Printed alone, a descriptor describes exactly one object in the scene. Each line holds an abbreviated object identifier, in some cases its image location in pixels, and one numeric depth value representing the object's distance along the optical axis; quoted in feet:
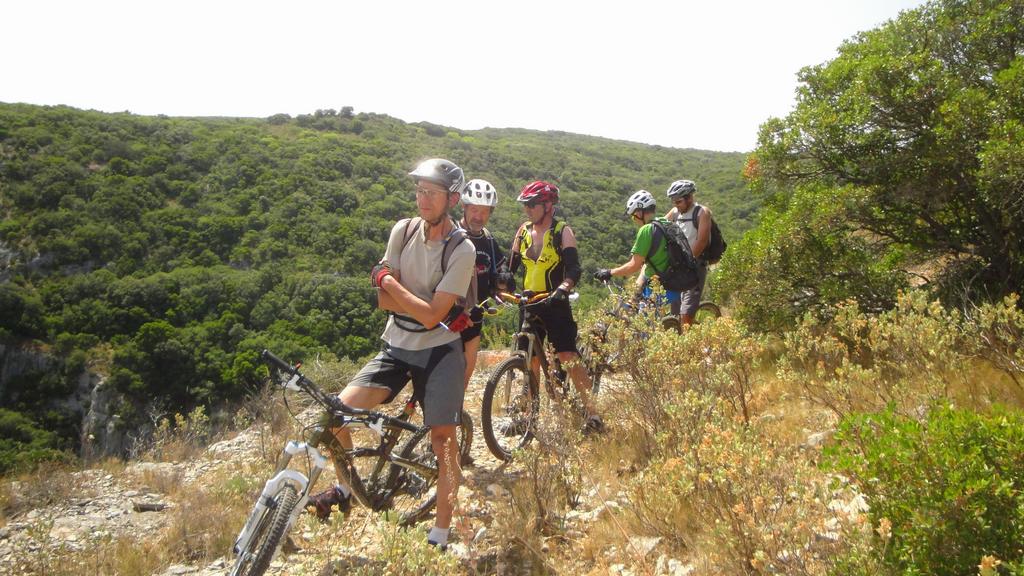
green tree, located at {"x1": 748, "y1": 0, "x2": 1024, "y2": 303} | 15.78
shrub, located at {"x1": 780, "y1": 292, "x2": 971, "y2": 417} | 10.09
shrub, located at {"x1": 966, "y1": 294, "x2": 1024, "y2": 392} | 10.61
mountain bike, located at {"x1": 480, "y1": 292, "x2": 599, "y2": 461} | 14.26
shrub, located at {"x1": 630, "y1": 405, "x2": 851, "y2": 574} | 6.66
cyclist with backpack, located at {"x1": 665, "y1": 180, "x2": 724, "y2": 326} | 18.88
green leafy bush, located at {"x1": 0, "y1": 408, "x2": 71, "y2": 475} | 93.91
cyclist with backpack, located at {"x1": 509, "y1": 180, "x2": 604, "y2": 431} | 15.10
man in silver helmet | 10.23
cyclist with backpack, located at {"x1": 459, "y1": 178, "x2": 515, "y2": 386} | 14.75
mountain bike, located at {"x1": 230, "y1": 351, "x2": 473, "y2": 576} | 8.23
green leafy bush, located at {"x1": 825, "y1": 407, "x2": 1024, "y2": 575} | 5.86
